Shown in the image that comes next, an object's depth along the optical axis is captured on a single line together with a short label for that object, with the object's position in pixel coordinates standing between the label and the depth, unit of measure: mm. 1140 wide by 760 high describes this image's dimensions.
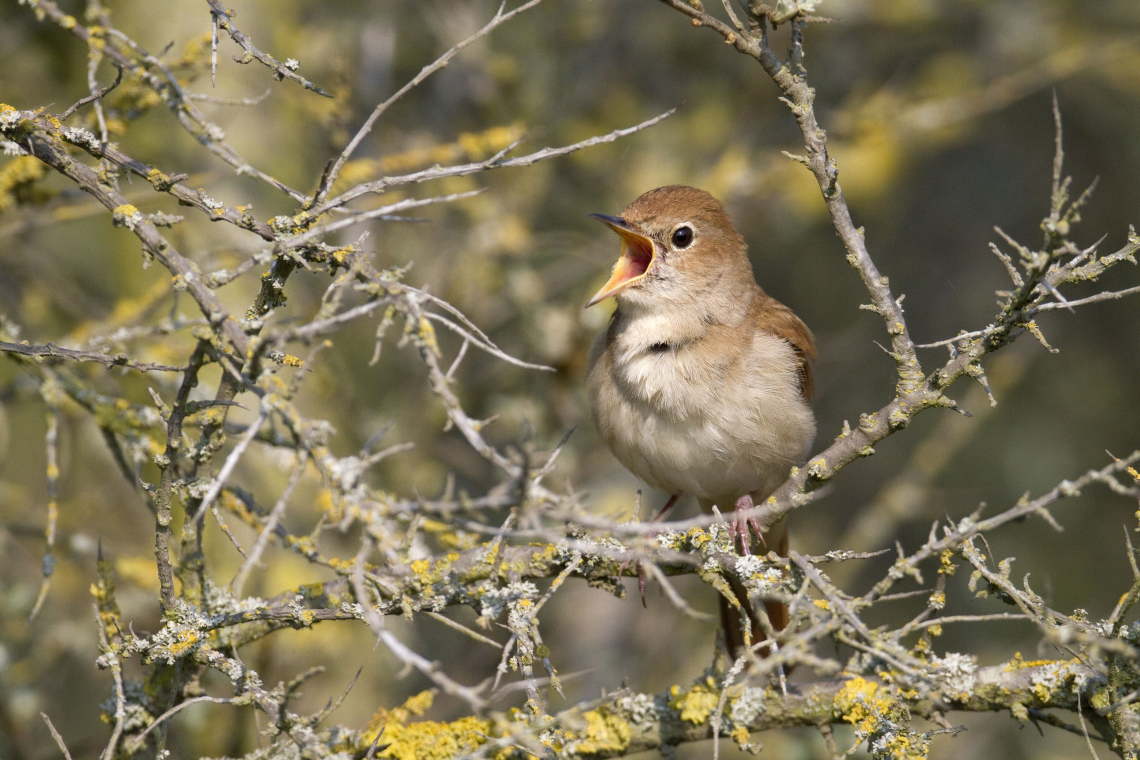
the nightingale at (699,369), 6863
